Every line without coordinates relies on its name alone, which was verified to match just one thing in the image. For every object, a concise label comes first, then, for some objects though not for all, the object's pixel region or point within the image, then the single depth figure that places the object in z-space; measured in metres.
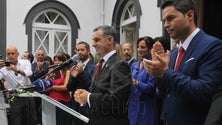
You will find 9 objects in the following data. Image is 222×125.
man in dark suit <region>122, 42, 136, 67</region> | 5.50
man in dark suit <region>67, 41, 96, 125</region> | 4.05
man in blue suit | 1.98
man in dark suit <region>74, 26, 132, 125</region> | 2.96
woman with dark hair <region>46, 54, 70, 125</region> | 5.57
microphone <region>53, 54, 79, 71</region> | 3.17
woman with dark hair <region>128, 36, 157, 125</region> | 3.65
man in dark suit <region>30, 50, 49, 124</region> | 6.49
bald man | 4.60
